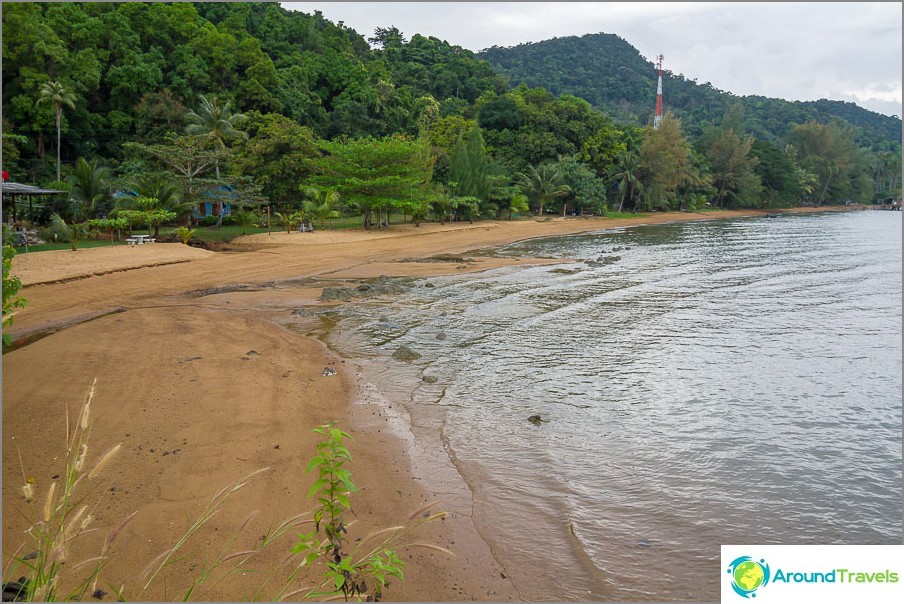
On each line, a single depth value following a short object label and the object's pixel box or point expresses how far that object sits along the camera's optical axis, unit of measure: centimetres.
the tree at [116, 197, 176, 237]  2231
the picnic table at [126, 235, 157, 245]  2150
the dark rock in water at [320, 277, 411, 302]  1528
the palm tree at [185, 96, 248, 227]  3106
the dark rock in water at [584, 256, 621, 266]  2398
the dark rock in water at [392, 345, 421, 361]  1033
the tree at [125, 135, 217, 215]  2556
